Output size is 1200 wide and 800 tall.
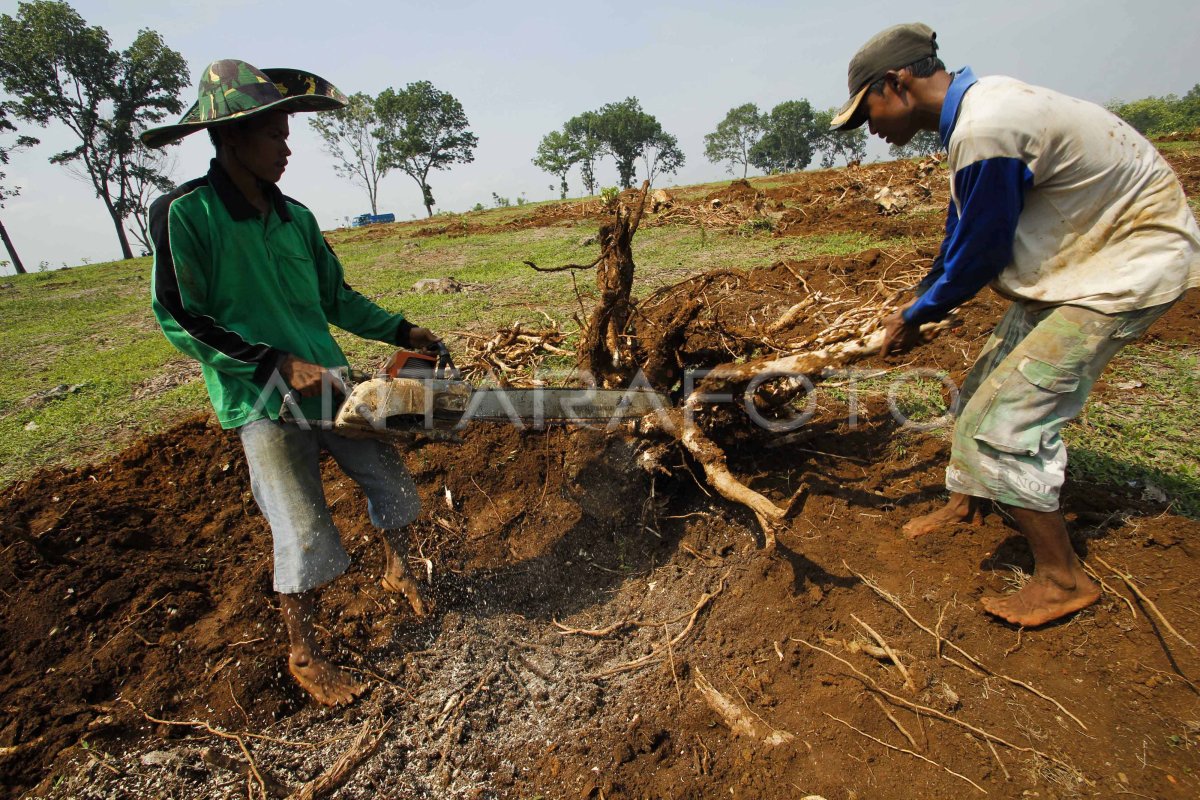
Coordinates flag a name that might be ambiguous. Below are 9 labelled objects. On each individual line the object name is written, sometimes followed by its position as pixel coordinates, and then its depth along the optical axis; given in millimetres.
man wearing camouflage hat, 1762
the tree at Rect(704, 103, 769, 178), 56719
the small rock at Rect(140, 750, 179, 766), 1872
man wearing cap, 1678
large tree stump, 2771
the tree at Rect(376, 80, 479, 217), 35375
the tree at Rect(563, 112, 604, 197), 47375
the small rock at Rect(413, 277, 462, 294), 8188
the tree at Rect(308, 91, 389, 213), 34719
